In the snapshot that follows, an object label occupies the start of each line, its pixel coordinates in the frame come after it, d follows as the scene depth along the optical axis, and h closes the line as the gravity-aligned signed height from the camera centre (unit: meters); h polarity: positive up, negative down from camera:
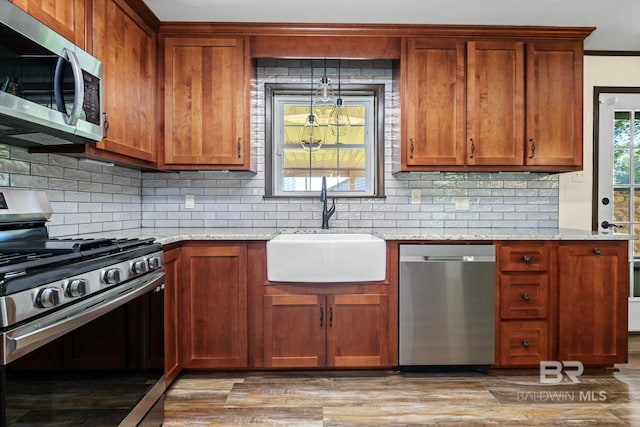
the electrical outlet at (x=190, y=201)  3.21 +0.05
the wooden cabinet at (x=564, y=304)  2.66 -0.59
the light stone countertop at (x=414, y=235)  2.57 -0.16
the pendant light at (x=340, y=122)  3.33 +0.68
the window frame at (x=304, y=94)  3.24 +0.67
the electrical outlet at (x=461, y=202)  3.27 +0.06
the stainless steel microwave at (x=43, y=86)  1.46 +0.47
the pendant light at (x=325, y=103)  3.05 +0.81
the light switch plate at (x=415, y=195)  3.26 +0.11
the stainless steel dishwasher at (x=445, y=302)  2.62 -0.57
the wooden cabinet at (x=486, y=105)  2.90 +0.72
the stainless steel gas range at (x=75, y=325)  1.15 -0.39
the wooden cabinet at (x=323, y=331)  2.62 -0.75
